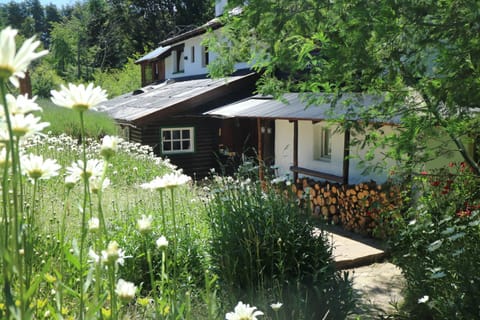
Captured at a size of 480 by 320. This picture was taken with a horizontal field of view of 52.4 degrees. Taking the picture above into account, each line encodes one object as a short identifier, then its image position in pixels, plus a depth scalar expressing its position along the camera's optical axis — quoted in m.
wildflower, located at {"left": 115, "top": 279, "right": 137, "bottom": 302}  1.22
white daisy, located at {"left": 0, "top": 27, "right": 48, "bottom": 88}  0.82
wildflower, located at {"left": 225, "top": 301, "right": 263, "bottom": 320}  1.38
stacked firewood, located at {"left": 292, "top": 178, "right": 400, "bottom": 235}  8.20
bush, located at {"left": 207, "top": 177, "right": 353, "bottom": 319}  3.52
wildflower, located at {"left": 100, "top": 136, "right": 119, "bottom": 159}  1.12
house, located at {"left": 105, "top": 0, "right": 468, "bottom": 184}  9.87
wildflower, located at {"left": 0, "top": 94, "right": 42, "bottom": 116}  1.05
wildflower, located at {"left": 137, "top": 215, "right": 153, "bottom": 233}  1.36
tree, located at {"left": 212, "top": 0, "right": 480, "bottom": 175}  3.03
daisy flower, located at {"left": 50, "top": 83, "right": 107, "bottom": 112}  1.09
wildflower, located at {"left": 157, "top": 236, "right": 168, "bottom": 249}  1.45
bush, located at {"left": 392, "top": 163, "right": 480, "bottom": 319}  3.28
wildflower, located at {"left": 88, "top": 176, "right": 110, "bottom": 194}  1.16
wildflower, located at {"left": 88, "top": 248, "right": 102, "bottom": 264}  1.27
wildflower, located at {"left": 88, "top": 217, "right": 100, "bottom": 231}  1.45
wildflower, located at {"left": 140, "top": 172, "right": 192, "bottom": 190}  1.47
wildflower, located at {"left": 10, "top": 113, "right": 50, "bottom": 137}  1.00
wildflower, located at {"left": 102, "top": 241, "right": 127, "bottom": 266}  1.16
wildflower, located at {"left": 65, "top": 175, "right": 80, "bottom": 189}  1.33
